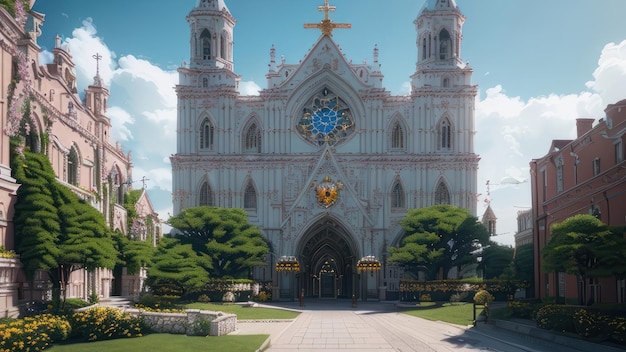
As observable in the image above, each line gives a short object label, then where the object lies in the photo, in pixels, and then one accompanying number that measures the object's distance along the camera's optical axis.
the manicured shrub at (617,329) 27.73
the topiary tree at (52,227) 37.06
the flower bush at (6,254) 33.91
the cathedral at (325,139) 75.75
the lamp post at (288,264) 68.56
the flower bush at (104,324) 31.17
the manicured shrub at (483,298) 42.97
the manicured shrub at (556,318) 32.28
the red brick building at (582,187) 36.72
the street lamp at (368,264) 68.06
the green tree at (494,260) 69.25
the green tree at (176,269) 57.73
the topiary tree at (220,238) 66.50
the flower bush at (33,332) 25.06
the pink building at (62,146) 35.47
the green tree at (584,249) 33.25
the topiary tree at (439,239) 65.12
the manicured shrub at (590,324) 29.34
